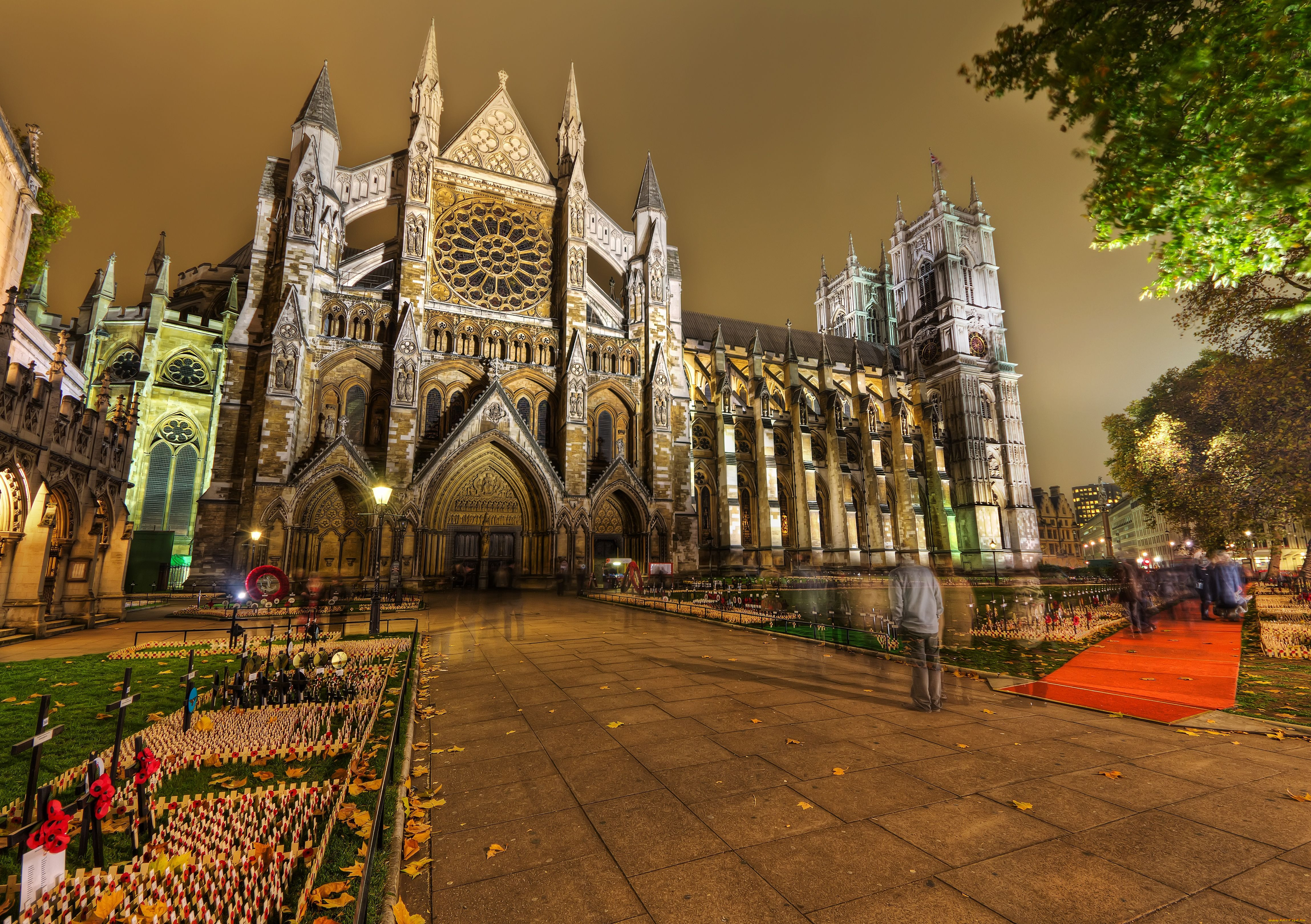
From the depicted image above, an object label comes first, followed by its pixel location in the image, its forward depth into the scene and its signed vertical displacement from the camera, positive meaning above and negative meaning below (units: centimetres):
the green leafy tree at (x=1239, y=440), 1795 +426
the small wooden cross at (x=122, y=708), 332 -87
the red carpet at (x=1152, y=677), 627 -173
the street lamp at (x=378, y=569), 1210 -36
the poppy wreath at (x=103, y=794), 291 -118
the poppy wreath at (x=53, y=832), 236 -112
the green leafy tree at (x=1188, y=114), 633 +530
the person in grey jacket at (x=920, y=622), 597 -78
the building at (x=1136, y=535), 9762 +274
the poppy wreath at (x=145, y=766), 312 -112
